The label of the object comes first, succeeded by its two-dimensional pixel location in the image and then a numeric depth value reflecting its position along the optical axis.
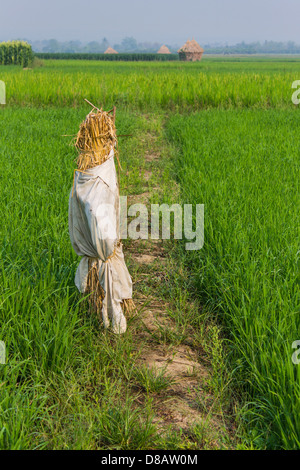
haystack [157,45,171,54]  89.66
